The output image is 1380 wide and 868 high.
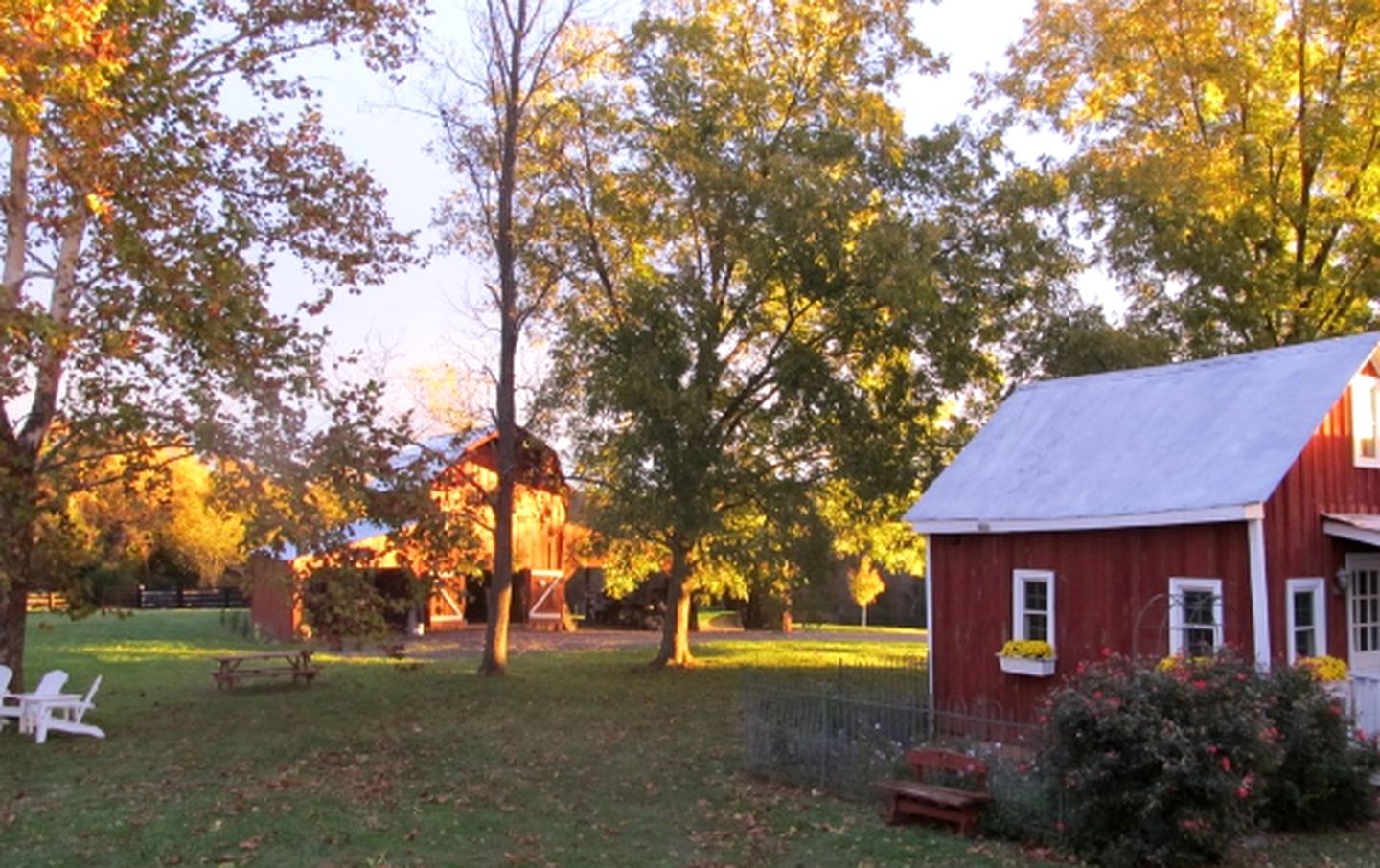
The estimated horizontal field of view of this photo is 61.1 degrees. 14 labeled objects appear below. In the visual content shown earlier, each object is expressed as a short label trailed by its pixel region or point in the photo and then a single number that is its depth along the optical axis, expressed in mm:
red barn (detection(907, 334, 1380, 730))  13016
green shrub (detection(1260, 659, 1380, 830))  10641
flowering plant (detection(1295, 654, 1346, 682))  12438
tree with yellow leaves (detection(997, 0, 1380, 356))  25797
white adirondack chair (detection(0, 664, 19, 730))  15830
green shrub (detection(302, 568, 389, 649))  15867
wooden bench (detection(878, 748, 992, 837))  10500
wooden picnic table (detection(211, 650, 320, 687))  21656
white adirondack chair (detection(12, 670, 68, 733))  15922
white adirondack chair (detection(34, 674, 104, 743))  15562
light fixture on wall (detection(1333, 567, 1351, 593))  13583
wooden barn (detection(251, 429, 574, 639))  18953
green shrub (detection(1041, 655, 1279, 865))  9141
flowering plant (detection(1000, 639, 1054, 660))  14555
